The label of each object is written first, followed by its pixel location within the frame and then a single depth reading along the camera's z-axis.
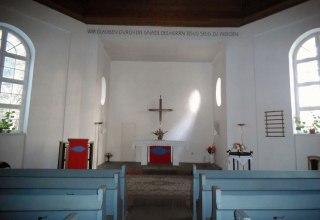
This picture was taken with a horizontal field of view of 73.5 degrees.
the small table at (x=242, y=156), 4.76
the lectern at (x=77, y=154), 4.88
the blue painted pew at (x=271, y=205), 1.41
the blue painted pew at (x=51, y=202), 1.39
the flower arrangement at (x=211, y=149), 7.85
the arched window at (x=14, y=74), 5.02
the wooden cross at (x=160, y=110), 8.17
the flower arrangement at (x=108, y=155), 8.19
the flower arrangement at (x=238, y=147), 4.86
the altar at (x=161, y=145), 6.80
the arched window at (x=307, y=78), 5.41
